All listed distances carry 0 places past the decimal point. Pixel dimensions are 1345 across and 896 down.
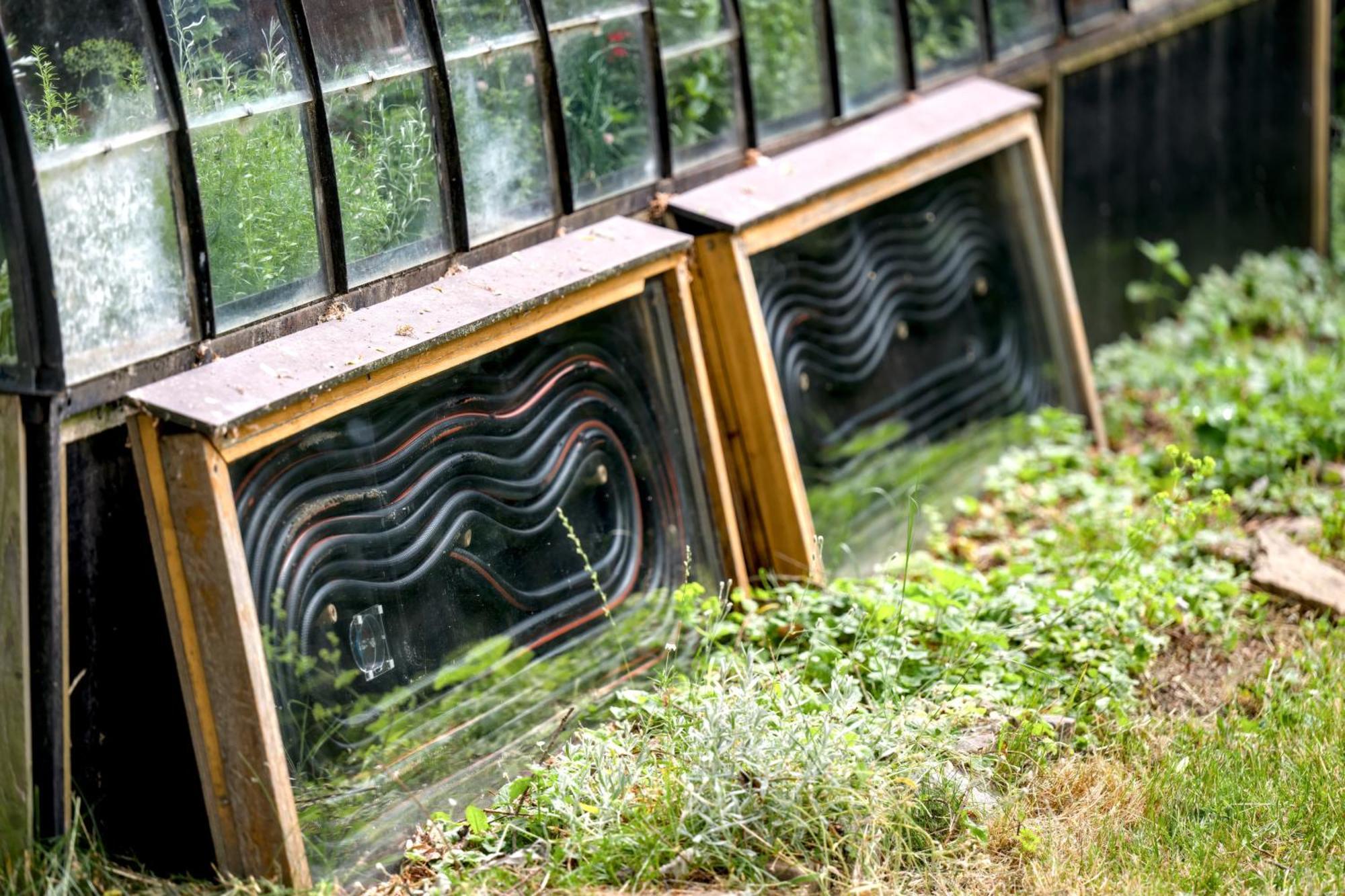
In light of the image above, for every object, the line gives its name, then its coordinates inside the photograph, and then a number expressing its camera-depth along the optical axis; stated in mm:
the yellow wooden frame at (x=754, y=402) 4363
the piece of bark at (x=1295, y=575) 4414
